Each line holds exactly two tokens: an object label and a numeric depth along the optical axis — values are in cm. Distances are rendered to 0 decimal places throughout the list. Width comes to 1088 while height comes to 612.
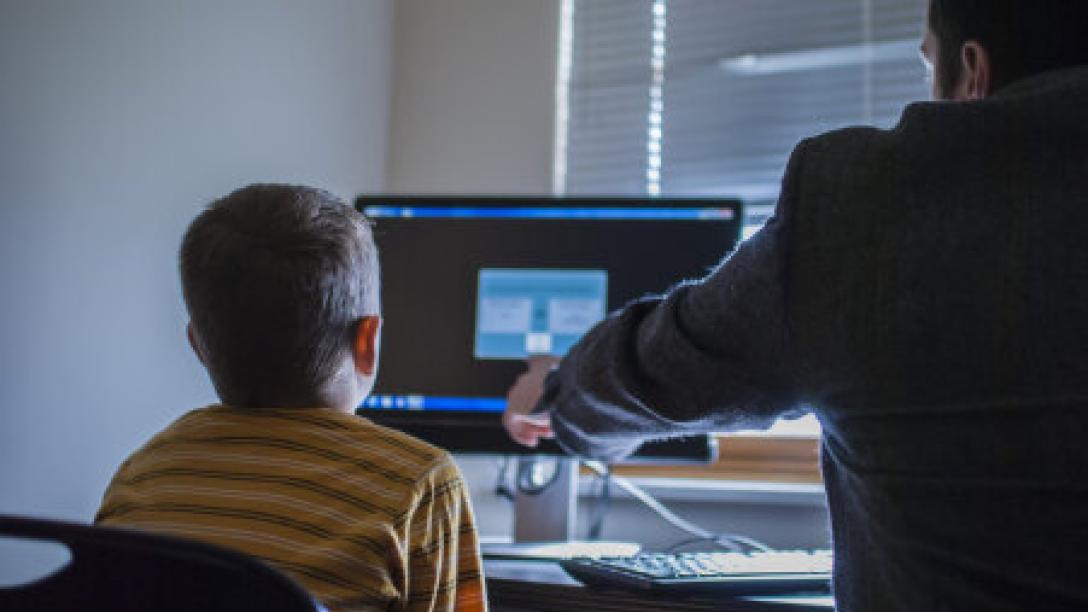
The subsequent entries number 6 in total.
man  76
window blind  207
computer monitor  161
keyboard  105
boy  89
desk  104
